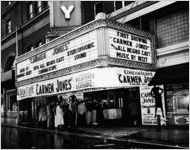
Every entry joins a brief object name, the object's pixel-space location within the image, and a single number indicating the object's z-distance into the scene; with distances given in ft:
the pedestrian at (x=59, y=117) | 55.77
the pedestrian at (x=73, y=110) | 57.06
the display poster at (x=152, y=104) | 48.57
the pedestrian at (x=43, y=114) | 62.44
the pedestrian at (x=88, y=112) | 57.47
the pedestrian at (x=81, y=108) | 57.16
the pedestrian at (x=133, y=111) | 53.72
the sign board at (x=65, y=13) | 42.19
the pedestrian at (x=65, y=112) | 56.44
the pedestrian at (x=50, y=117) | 59.62
